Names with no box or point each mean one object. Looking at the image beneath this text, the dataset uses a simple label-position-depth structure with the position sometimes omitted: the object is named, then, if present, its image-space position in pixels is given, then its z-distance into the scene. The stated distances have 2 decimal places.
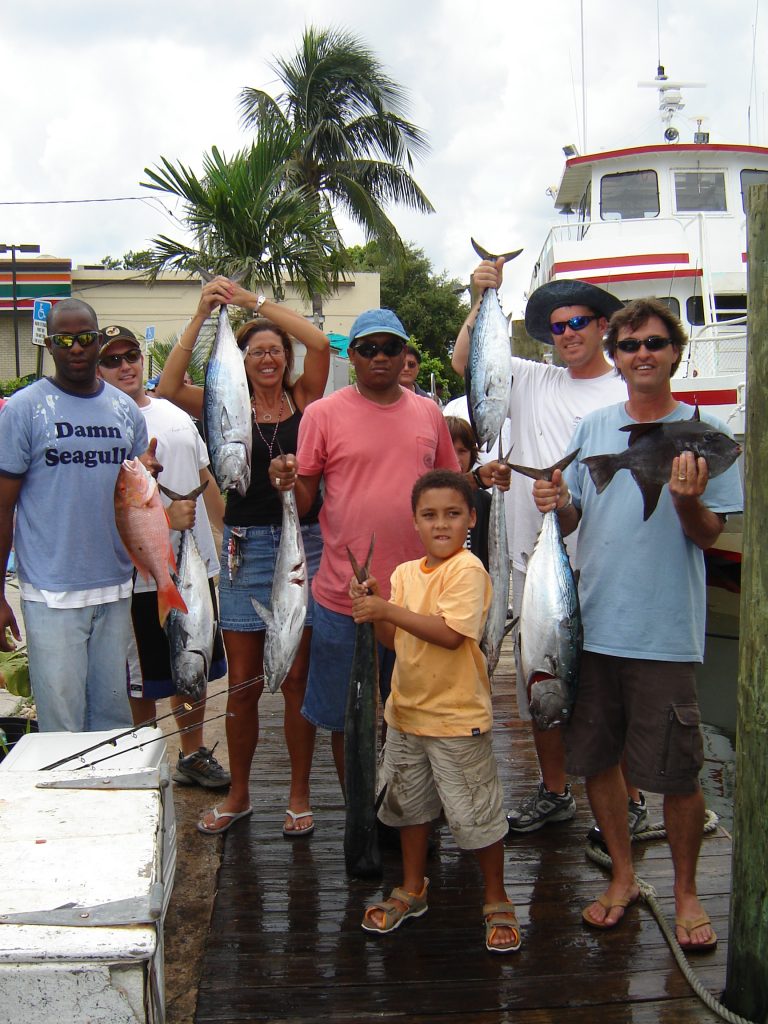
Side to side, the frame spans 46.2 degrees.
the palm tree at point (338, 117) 18.42
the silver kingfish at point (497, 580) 3.20
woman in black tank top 3.60
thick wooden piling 2.50
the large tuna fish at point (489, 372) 3.21
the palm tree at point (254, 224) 11.66
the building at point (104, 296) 22.98
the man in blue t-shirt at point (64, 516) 3.18
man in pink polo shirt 3.25
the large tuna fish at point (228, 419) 3.17
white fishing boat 10.44
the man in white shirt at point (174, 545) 3.99
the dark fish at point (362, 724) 3.00
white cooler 1.82
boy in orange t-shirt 2.83
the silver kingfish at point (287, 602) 3.21
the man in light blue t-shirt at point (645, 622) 2.82
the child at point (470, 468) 4.20
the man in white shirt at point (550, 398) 3.39
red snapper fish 3.16
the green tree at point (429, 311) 31.14
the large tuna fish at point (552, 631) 2.90
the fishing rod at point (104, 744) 2.70
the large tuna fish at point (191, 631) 3.29
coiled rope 2.52
